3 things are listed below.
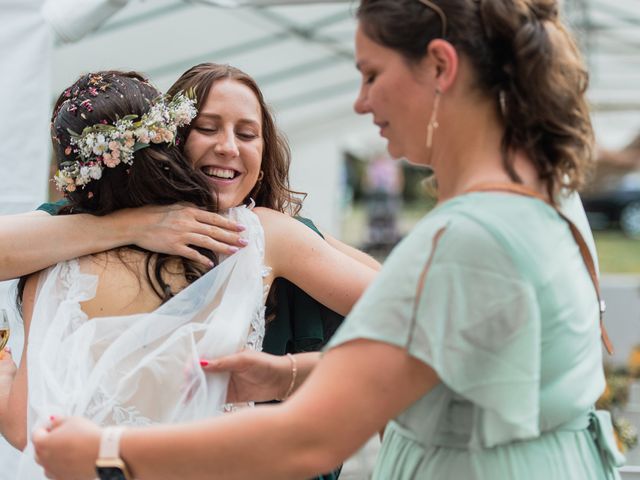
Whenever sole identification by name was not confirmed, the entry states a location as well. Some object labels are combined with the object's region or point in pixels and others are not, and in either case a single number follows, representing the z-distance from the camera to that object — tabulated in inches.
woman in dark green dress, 83.3
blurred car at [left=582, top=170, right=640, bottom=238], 910.4
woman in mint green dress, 52.2
